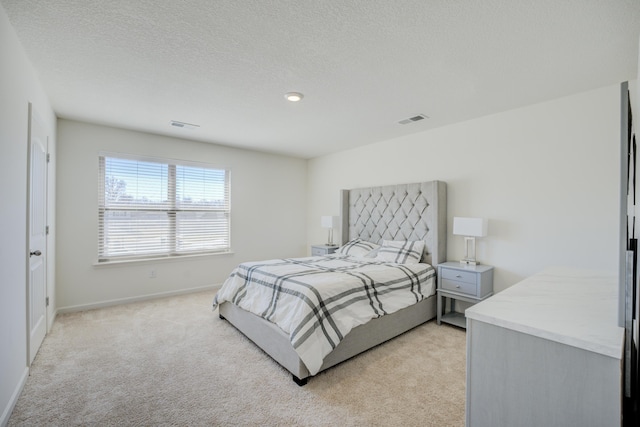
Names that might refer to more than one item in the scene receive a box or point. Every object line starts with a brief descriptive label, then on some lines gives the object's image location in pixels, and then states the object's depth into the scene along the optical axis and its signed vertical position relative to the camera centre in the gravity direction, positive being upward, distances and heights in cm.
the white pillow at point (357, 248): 438 -53
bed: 237 -69
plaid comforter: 232 -79
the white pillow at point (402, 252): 377 -52
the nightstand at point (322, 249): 502 -64
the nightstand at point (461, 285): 320 -81
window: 412 +5
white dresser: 97 -55
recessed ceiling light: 290 +119
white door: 245 -21
